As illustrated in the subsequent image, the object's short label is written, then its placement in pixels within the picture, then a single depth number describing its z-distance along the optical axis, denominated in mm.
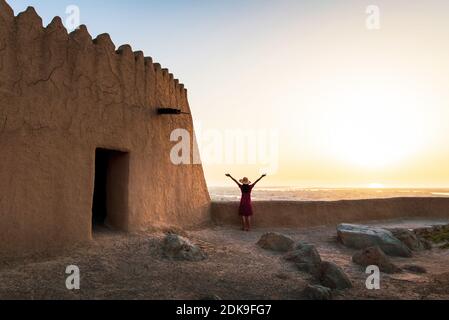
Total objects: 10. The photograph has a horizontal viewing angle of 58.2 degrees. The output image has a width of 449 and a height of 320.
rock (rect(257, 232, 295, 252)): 8047
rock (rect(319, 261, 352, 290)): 5727
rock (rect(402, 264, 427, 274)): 7122
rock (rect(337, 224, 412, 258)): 8625
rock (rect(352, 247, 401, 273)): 7004
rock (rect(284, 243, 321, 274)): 6576
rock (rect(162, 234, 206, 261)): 6526
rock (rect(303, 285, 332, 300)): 5122
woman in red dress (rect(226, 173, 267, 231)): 10327
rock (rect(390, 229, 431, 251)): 9250
